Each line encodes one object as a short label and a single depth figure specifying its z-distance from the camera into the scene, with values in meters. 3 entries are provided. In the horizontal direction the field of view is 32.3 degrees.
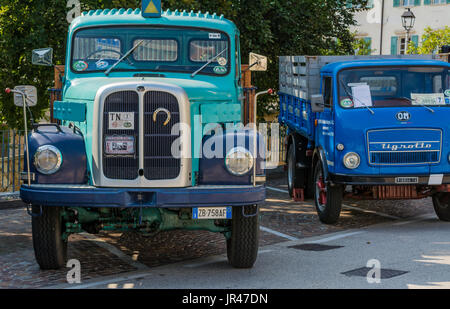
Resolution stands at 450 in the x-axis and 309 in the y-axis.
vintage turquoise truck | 7.45
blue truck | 10.70
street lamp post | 26.49
